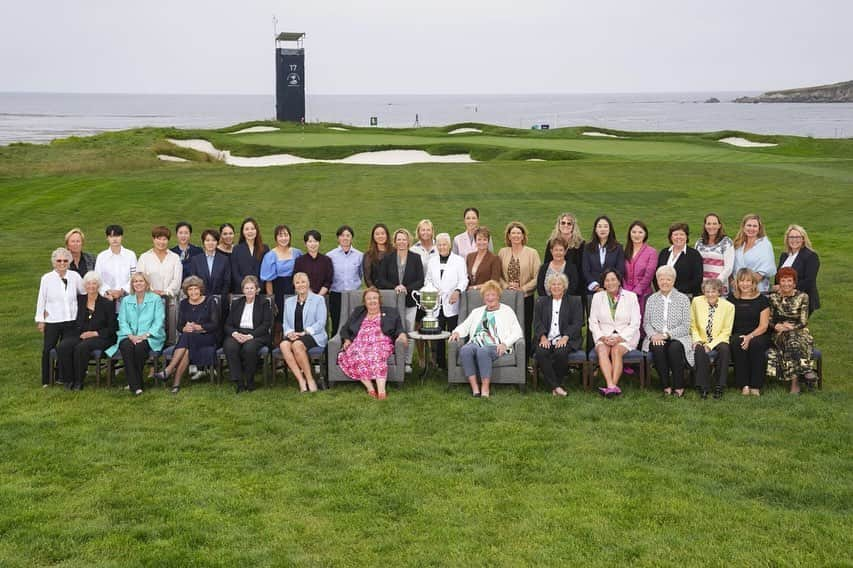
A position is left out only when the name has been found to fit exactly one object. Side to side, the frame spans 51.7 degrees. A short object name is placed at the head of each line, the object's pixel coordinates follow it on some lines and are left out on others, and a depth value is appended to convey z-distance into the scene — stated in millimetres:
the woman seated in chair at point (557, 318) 8625
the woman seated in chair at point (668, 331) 8297
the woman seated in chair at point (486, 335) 8375
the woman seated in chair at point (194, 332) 8773
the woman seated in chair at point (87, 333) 8711
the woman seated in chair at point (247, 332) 8617
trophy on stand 8938
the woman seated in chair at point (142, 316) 8906
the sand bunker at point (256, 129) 44512
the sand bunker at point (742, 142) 39266
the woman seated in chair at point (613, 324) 8383
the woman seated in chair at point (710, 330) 8219
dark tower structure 58594
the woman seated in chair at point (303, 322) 8688
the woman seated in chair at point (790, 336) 8289
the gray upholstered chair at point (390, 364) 8641
